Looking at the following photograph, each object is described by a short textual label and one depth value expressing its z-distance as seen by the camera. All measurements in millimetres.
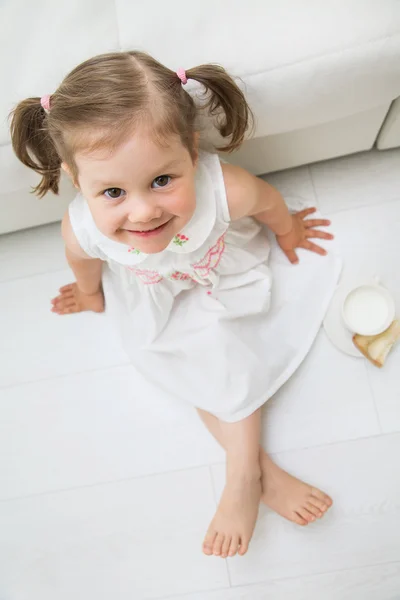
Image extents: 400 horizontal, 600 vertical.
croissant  1062
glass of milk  1059
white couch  779
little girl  679
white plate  1106
